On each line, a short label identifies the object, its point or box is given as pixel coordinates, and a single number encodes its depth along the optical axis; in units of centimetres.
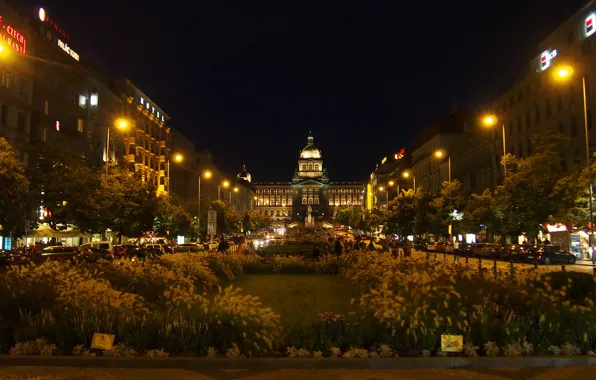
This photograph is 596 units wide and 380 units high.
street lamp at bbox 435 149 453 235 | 7125
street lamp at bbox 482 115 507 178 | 5456
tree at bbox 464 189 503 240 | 5451
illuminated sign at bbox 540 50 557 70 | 5791
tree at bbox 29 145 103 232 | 4750
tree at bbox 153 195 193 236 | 6871
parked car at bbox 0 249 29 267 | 3506
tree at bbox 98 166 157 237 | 5425
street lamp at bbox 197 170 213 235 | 7931
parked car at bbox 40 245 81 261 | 3700
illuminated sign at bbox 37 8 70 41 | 6481
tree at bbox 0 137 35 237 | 3578
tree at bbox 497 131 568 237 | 4647
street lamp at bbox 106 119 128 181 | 5436
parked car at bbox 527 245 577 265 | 4310
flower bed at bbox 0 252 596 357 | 1112
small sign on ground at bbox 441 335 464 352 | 1105
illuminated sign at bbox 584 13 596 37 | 4909
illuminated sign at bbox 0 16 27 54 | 5025
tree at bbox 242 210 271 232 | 14573
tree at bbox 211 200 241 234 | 9612
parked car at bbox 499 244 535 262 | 4562
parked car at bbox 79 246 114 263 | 3993
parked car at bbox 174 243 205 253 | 5546
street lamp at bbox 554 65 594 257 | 3691
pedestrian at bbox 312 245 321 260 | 3747
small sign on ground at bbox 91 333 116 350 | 1098
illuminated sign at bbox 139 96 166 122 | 9841
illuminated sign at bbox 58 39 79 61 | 6818
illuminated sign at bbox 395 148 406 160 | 17692
